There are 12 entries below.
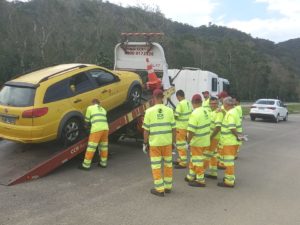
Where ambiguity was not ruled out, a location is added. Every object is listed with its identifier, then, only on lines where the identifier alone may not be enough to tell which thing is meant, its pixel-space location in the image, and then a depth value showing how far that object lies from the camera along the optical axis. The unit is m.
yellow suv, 5.43
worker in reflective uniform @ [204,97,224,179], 5.55
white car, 16.42
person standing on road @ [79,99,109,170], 5.79
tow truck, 5.30
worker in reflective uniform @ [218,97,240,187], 5.16
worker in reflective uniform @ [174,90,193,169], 6.25
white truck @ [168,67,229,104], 11.14
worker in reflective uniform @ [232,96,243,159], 5.28
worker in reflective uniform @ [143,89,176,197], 4.70
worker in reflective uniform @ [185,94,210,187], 5.08
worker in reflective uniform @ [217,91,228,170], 5.84
